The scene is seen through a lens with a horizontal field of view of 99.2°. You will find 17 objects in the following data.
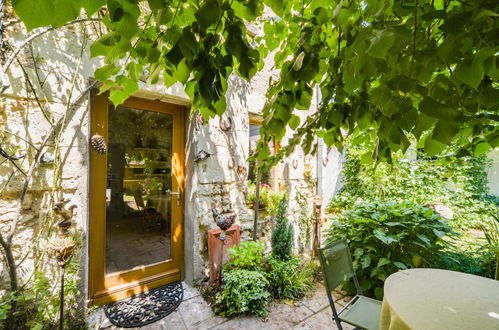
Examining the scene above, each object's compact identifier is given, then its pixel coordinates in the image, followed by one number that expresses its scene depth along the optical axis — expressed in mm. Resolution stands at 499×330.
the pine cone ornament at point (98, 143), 1975
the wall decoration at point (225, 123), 2766
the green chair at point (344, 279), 1477
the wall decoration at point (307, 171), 3836
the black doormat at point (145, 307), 1964
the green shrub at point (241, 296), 2101
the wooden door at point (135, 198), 2141
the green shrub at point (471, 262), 2197
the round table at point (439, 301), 1001
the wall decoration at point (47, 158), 1732
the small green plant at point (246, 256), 2416
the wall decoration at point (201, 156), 2504
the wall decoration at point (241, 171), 2936
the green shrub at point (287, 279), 2475
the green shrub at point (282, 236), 2869
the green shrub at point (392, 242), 2189
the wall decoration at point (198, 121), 2521
